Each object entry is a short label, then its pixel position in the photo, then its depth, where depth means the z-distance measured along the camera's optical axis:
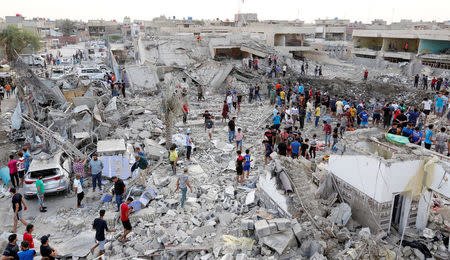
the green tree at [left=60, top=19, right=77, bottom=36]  83.50
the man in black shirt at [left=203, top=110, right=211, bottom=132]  15.19
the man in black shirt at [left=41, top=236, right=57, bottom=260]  6.34
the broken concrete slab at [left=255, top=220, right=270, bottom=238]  6.95
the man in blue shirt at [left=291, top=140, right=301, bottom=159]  11.53
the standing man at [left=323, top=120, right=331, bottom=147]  14.23
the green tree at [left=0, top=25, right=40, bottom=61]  40.03
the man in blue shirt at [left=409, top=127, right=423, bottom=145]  10.92
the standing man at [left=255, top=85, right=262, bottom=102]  21.52
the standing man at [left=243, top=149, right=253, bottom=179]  10.55
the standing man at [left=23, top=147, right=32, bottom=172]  11.18
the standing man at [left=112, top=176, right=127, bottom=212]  8.97
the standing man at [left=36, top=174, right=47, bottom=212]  9.41
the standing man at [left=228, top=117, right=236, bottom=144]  14.09
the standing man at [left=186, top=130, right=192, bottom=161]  12.36
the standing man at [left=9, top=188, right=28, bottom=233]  8.45
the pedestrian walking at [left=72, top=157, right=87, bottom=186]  10.31
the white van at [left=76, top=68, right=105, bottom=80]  25.96
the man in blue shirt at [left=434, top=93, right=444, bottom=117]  15.77
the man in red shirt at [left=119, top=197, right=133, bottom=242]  7.70
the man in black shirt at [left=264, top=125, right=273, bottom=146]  11.95
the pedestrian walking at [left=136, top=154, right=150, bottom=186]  10.19
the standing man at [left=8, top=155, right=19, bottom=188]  10.77
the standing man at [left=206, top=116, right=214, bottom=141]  15.01
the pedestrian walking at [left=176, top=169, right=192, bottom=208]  9.00
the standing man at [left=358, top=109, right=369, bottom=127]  15.72
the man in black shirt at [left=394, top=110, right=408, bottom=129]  12.91
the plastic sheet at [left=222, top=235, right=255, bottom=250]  7.01
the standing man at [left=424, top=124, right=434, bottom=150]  11.64
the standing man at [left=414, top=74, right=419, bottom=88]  23.59
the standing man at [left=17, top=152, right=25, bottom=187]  10.88
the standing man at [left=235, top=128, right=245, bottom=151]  13.17
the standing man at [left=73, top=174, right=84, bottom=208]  9.37
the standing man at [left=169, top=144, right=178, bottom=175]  10.95
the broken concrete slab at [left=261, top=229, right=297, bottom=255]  6.74
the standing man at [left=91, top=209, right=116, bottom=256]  7.14
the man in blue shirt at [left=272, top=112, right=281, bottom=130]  14.54
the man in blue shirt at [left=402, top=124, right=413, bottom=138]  10.98
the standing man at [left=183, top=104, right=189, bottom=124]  16.44
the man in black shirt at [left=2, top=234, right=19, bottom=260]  6.43
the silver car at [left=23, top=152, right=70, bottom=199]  9.90
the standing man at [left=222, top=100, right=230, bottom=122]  16.67
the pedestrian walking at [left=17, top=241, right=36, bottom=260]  6.22
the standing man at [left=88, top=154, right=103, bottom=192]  10.13
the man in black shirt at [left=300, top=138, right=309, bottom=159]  12.02
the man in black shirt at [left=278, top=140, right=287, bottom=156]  11.16
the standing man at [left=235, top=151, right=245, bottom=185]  10.10
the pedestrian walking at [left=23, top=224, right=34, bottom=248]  6.82
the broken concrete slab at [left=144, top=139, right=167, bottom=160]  12.38
